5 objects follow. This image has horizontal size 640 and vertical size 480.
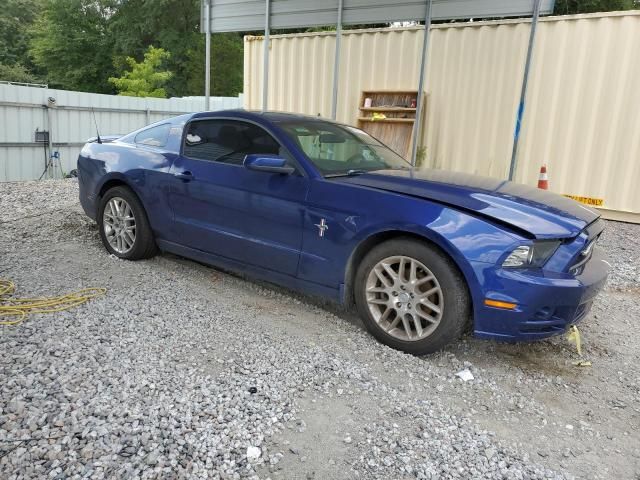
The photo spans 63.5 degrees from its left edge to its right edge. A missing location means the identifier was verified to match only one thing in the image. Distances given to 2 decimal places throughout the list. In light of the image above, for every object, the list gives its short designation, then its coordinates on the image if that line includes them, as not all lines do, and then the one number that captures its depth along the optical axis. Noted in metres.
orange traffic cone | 6.28
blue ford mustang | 3.01
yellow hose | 3.49
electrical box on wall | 13.09
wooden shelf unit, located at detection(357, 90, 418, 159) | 8.62
